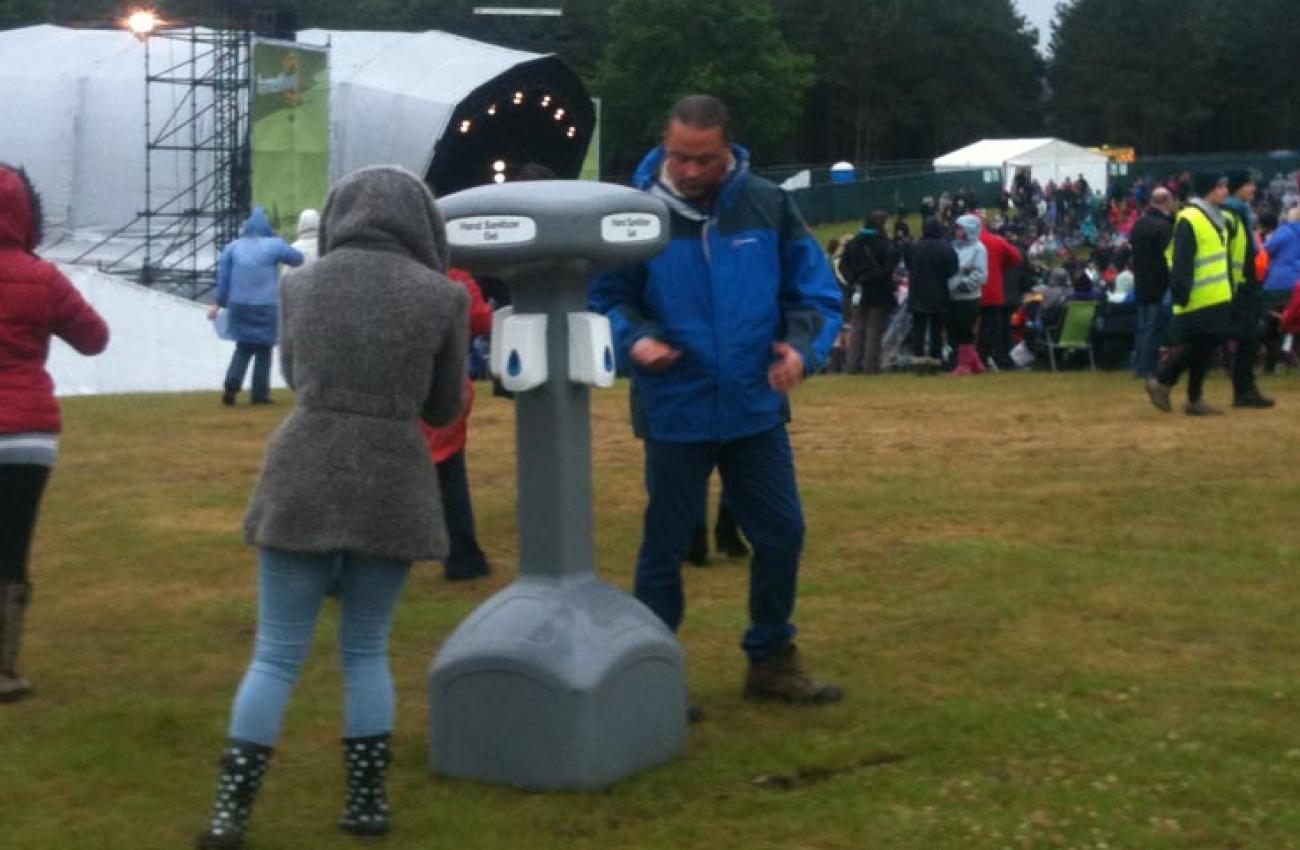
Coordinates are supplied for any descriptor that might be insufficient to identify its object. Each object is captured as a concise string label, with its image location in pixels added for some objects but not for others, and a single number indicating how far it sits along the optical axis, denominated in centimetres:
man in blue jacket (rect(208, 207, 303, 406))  1728
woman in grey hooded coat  518
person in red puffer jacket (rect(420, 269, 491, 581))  892
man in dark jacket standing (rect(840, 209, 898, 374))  2147
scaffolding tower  3259
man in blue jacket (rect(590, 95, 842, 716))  619
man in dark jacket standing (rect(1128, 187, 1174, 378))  1736
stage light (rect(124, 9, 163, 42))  3129
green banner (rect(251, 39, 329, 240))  3145
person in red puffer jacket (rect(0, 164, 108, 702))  677
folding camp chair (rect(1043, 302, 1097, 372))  2238
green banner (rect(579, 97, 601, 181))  3966
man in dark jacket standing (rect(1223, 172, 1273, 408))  1441
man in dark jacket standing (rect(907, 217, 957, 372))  2103
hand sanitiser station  573
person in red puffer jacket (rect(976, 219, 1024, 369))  2200
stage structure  3609
